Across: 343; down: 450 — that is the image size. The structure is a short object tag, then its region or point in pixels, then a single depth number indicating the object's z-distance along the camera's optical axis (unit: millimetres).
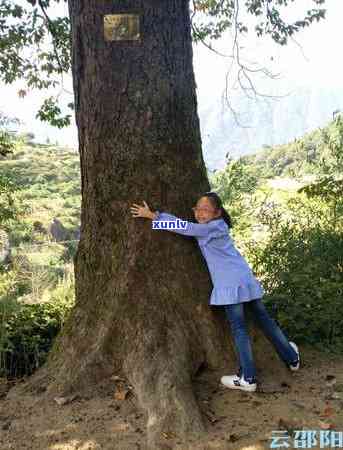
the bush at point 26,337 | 4535
